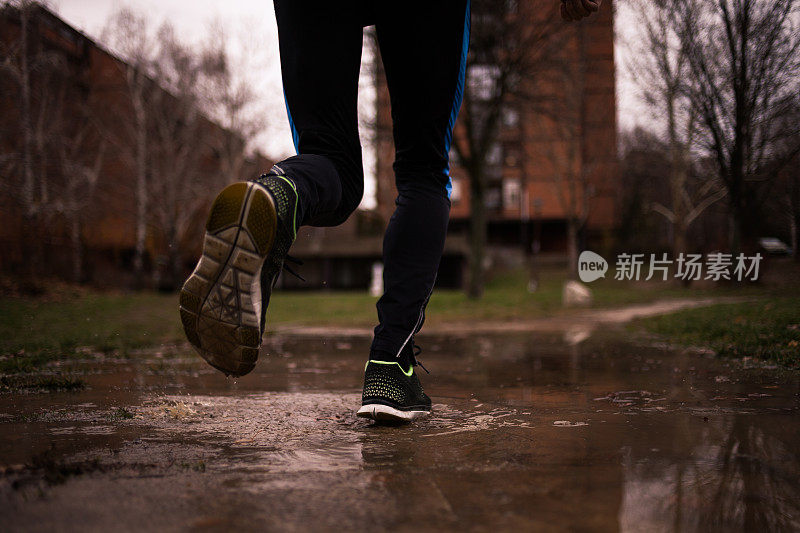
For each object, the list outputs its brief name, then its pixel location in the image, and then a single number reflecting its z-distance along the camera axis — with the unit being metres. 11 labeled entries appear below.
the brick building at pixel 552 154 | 14.95
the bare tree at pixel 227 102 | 24.23
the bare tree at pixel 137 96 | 21.12
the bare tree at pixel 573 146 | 20.36
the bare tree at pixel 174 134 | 22.52
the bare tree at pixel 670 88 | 6.92
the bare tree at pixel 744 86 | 4.53
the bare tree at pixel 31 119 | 9.70
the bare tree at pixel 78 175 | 15.37
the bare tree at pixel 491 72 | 13.01
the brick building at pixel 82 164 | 10.51
